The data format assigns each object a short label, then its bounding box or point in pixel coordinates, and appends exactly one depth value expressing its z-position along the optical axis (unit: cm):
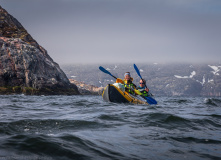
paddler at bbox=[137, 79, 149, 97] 1876
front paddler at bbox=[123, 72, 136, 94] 1830
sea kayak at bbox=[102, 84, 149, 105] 1700
